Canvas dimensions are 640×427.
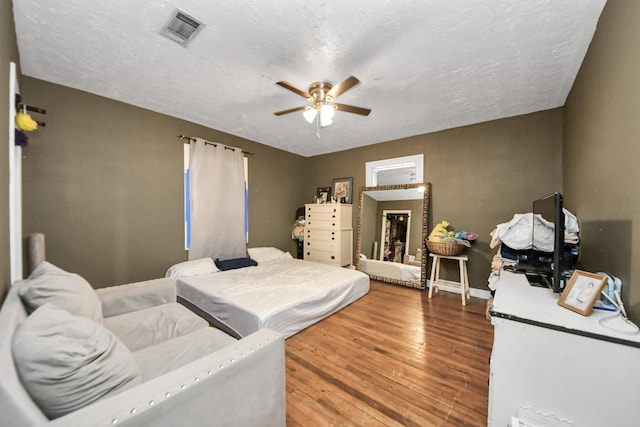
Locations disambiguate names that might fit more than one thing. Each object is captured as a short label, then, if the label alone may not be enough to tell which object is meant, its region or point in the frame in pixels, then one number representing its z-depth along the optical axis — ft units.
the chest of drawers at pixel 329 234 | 13.41
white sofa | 1.98
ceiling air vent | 5.05
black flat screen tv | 4.39
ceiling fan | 6.76
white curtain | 10.93
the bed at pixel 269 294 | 6.56
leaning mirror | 11.73
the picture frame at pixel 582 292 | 3.44
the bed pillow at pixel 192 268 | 9.25
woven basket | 9.79
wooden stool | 9.61
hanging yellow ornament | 5.22
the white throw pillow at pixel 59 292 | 3.55
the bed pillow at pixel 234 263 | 10.67
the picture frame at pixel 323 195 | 15.41
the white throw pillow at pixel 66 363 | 2.18
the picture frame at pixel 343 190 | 14.62
